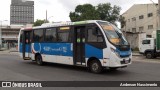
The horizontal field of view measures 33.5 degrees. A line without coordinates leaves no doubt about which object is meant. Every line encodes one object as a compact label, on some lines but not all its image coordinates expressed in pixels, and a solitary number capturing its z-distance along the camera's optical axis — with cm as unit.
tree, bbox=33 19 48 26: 8975
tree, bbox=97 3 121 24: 6656
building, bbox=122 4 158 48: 5525
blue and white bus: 1298
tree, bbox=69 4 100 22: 5997
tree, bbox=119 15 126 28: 6864
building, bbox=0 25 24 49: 10825
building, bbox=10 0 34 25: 9706
